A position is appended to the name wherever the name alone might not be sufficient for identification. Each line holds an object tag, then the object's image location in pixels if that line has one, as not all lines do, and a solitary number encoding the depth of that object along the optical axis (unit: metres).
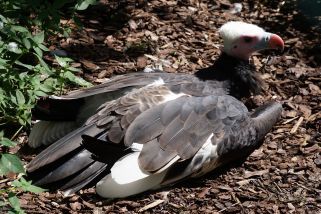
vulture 9.51
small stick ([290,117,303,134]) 11.61
